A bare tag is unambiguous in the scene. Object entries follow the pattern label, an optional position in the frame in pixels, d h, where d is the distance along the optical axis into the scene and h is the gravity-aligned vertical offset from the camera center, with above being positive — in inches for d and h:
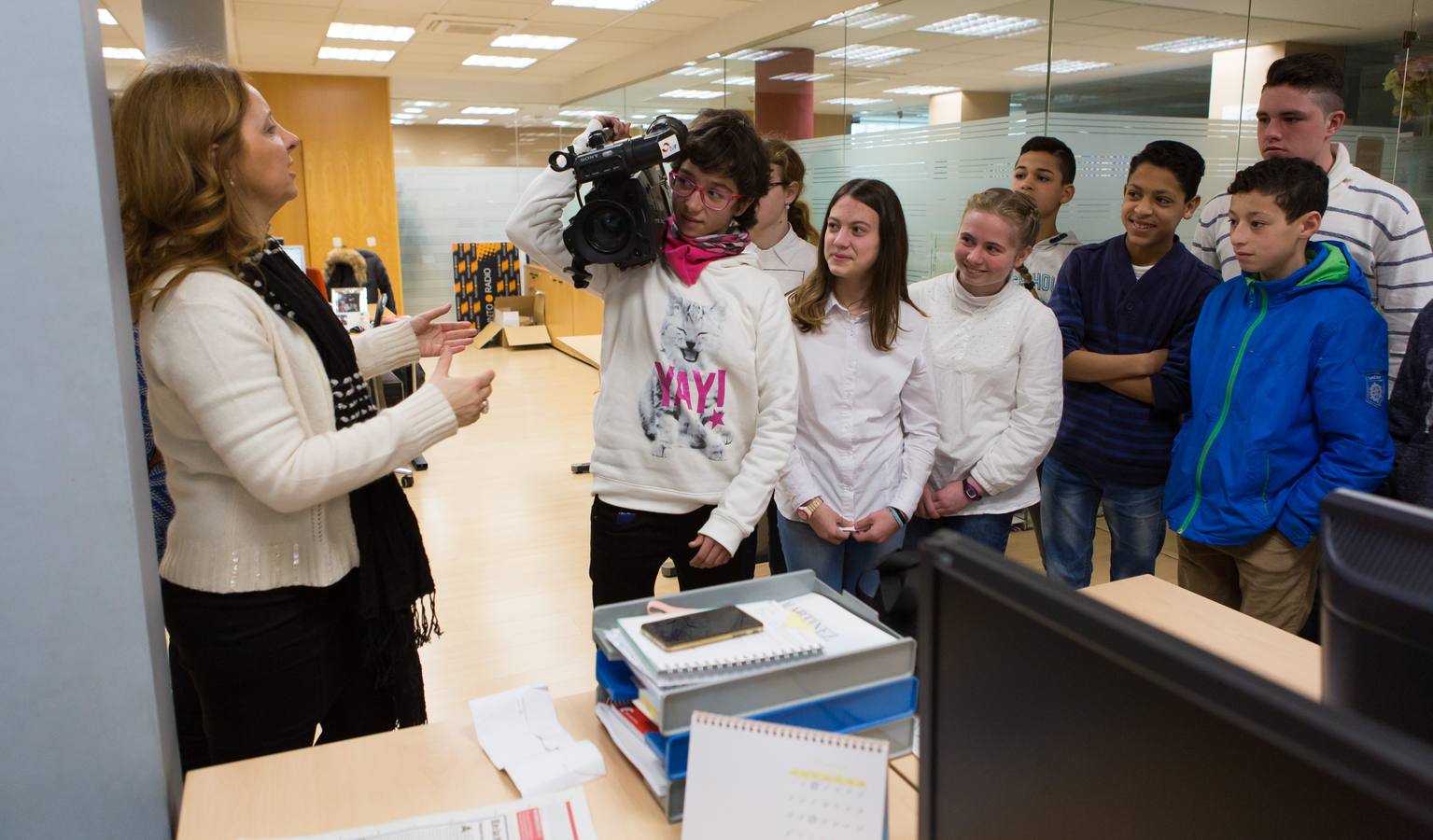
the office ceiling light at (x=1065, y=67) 144.2 +26.4
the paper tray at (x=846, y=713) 41.9 -22.1
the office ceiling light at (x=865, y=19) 183.8 +43.9
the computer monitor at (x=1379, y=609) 25.4 -10.0
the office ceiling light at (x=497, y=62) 372.5 +71.1
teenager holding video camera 65.7 -9.6
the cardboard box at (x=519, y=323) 394.0 -33.7
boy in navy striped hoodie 92.0 -10.9
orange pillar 211.5 +33.1
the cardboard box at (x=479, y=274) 423.5 -14.0
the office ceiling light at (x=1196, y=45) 145.2 +30.0
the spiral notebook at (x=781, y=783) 36.8 -21.0
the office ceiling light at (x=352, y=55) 346.0 +68.7
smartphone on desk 45.3 -18.6
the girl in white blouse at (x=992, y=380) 85.4 -12.3
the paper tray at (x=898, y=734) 47.2 -24.3
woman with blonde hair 46.8 -9.7
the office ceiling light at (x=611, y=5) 274.4 +68.3
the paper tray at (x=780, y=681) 42.0 -20.0
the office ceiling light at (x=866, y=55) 185.5 +36.7
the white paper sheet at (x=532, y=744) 45.2 -24.8
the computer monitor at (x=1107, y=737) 17.2 -10.4
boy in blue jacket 76.9 -12.6
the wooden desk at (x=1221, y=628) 57.4 -24.8
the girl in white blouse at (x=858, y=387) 79.0 -12.0
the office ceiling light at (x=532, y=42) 328.2 +69.7
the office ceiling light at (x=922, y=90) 165.9 +27.0
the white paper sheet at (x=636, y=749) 43.3 -23.9
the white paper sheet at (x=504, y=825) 40.9 -25.1
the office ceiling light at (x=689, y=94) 269.8 +43.6
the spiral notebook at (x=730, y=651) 43.6 -19.1
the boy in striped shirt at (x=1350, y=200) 87.7 +3.9
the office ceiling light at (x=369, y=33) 305.9 +68.1
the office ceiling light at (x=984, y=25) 152.0 +35.7
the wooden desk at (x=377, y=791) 42.4 -25.4
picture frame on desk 215.9 -14.9
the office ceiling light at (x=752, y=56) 232.4 +46.2
